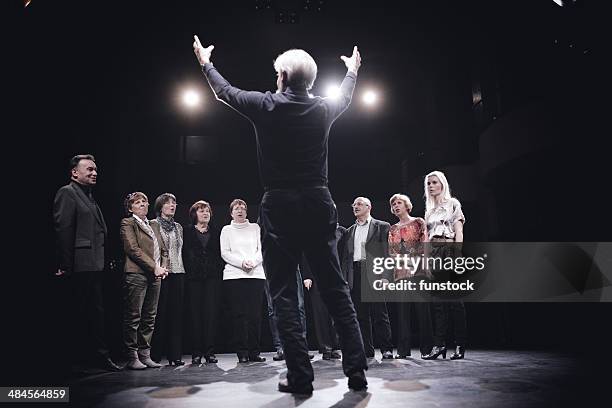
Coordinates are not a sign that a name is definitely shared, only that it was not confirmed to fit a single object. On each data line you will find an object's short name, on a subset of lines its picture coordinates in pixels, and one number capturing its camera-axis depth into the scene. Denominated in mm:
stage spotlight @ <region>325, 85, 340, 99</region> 7289
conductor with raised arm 2258
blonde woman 3895
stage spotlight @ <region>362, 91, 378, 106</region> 7637
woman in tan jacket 3889
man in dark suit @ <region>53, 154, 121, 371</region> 3545
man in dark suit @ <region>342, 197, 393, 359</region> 4301
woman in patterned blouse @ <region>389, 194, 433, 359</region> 4289
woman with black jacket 4340
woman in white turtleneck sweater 4371
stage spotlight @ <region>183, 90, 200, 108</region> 7711
